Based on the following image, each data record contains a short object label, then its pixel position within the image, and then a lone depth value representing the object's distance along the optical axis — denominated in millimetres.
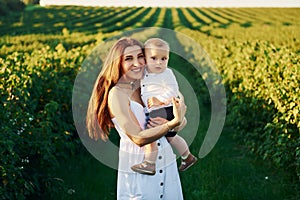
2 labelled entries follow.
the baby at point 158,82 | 2562
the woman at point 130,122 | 2588
